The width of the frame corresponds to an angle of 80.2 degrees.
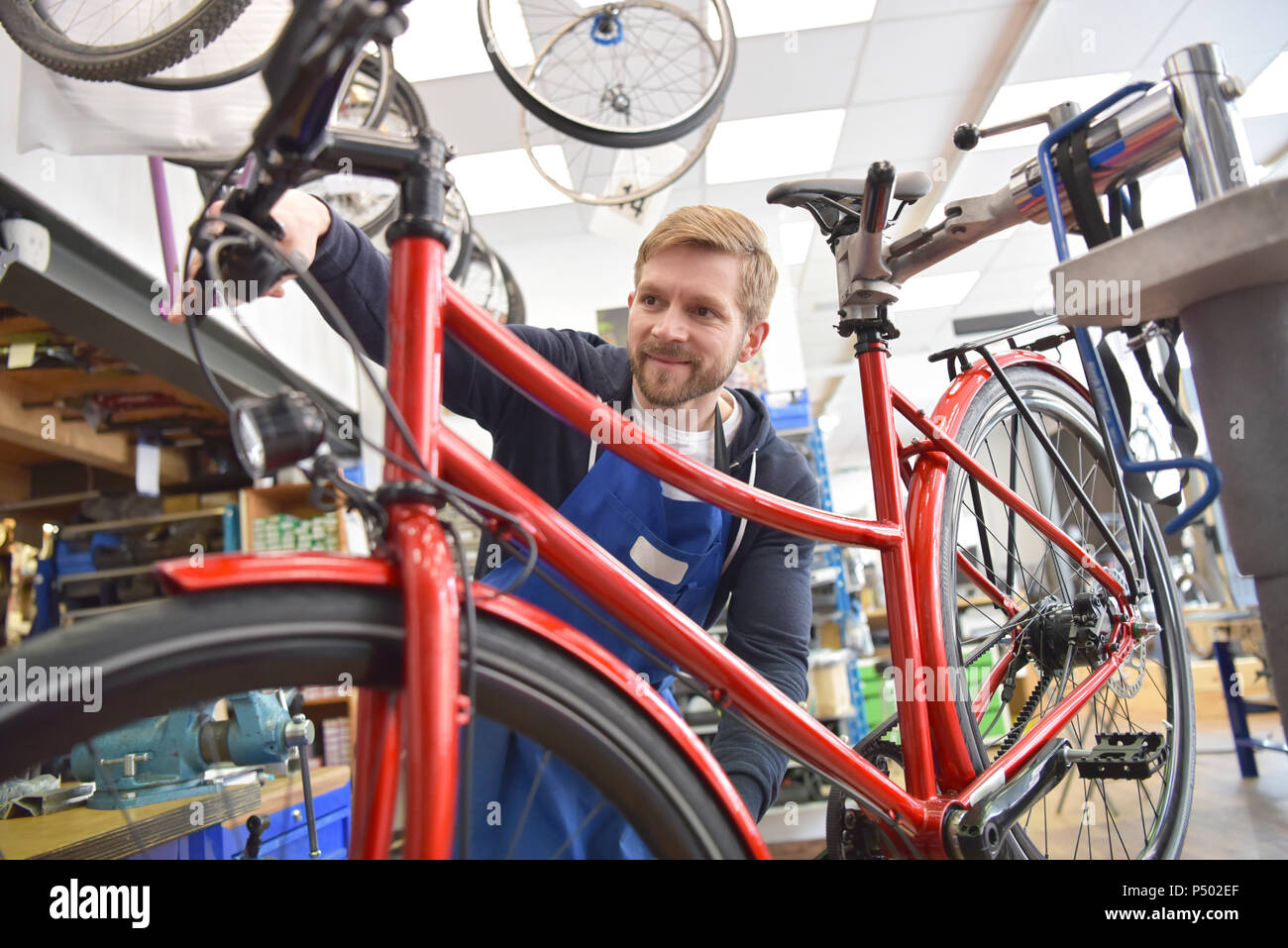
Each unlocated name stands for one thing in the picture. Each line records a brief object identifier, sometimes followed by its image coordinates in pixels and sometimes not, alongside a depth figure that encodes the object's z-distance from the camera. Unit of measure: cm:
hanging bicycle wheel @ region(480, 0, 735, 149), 242
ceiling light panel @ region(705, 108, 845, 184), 389
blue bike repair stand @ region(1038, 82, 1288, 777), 59
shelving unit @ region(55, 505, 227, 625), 331
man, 90
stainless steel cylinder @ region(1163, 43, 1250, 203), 65
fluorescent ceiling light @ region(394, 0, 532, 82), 296
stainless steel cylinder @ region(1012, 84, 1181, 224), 69
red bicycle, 43
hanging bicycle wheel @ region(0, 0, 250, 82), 132
